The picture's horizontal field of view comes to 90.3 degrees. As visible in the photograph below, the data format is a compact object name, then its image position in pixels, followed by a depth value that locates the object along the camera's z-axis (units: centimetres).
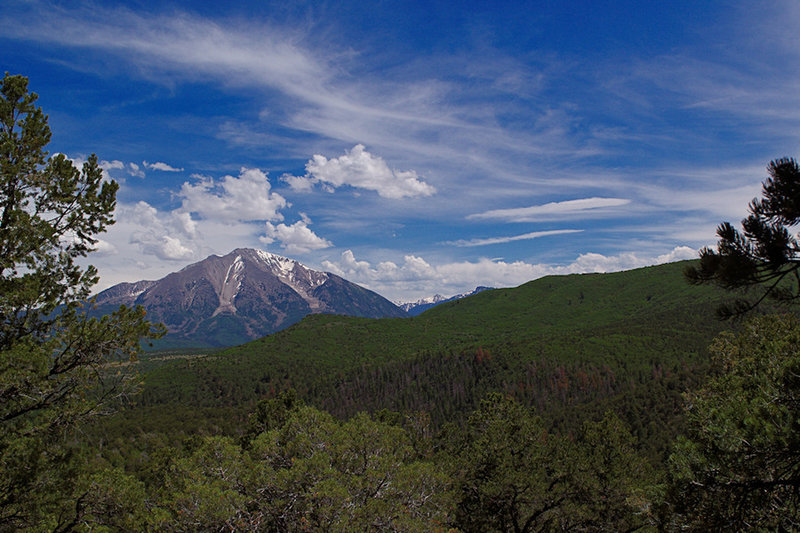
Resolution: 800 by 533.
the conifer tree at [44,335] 921
